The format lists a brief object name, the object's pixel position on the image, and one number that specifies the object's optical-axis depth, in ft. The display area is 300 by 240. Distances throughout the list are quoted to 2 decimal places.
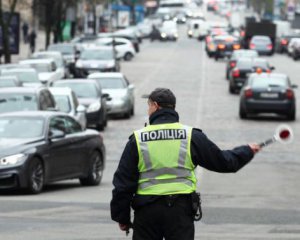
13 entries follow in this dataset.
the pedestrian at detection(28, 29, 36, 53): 255.25
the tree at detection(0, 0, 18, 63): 184.44
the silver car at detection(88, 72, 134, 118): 125.49
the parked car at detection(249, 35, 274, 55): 265.34
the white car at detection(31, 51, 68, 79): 176.04
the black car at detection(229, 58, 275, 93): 155.94
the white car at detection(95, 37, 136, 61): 244.63
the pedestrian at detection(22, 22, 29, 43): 311.06
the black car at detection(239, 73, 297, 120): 121.80
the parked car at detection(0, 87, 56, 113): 91.71
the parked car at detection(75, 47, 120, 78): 172.45
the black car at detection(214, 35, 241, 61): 248.73
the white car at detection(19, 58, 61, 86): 146.61
